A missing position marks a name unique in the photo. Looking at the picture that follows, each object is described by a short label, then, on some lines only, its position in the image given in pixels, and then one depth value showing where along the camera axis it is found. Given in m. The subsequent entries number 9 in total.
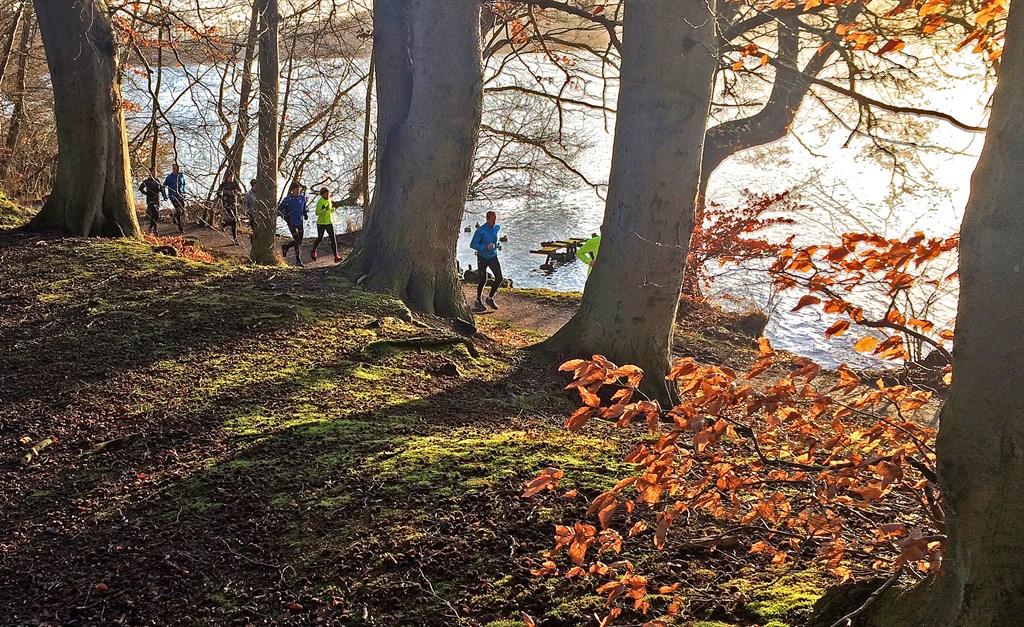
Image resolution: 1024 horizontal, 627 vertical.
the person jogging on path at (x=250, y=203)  14.66
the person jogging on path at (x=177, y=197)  15.89
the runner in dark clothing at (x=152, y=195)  16.42
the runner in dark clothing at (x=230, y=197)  16.11
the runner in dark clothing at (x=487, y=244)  12.54
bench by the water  23.33
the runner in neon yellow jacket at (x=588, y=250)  11.48
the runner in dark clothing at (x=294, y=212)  15.11
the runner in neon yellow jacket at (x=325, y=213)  15.13
